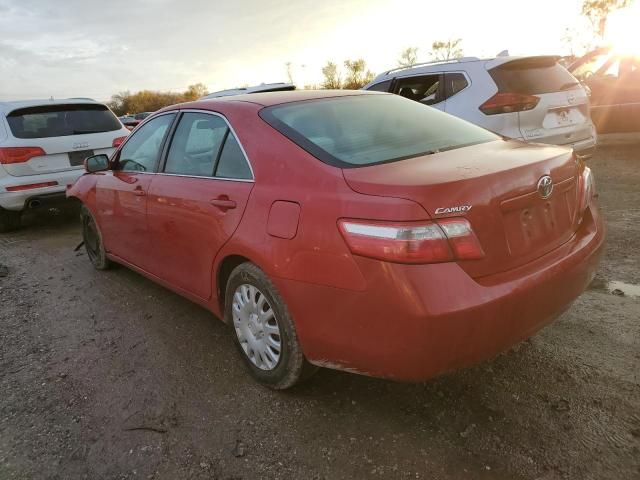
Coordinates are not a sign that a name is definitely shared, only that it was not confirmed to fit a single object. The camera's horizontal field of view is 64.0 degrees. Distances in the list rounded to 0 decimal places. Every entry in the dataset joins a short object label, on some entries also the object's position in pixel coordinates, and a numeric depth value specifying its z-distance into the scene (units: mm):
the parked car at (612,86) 8719
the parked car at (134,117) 16850
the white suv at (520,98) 5844
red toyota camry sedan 2039
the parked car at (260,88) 8385
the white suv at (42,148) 6488
